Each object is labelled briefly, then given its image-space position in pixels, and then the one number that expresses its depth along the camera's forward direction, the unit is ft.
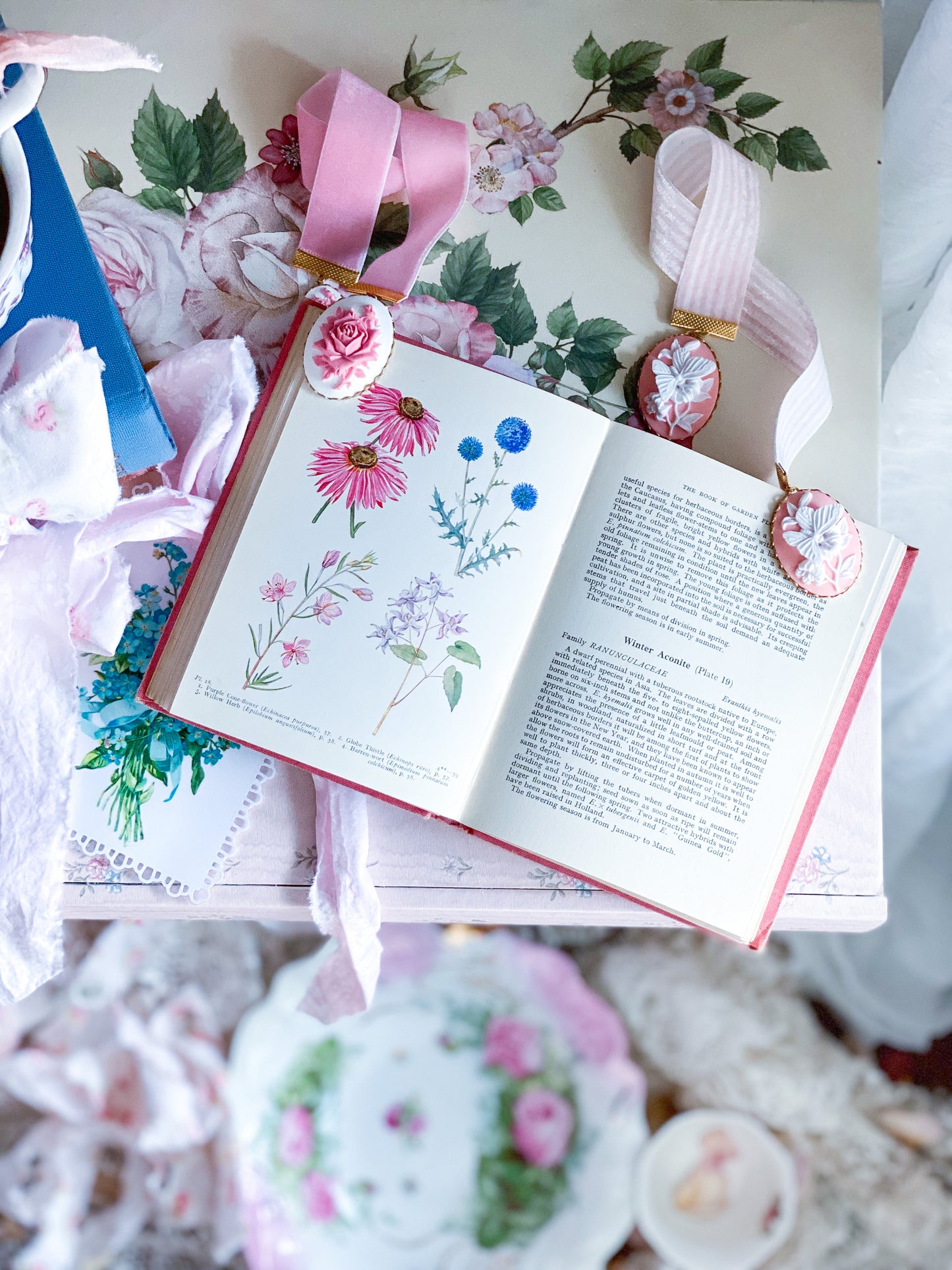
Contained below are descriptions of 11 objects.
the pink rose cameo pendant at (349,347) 1.89
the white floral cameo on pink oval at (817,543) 1.90
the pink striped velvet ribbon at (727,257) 2.06
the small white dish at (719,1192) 3.33
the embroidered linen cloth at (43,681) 1.86
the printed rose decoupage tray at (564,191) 2.13
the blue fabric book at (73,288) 1.83
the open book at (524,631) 1.92
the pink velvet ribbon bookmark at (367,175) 2.02
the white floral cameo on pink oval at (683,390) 2.05
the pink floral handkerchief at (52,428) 1.57
